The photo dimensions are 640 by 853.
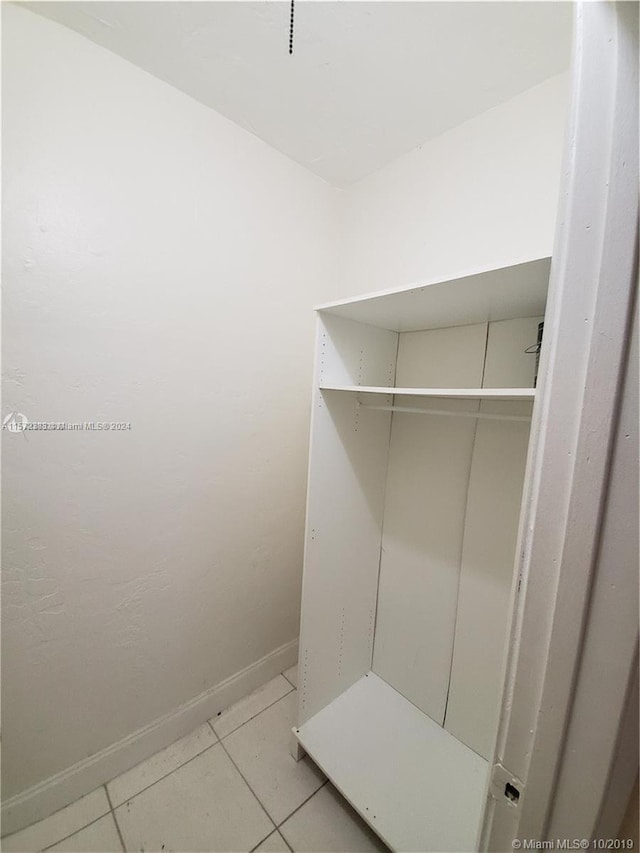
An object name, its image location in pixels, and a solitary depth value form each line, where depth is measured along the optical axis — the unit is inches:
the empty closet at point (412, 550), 44.8
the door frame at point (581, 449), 14.5
